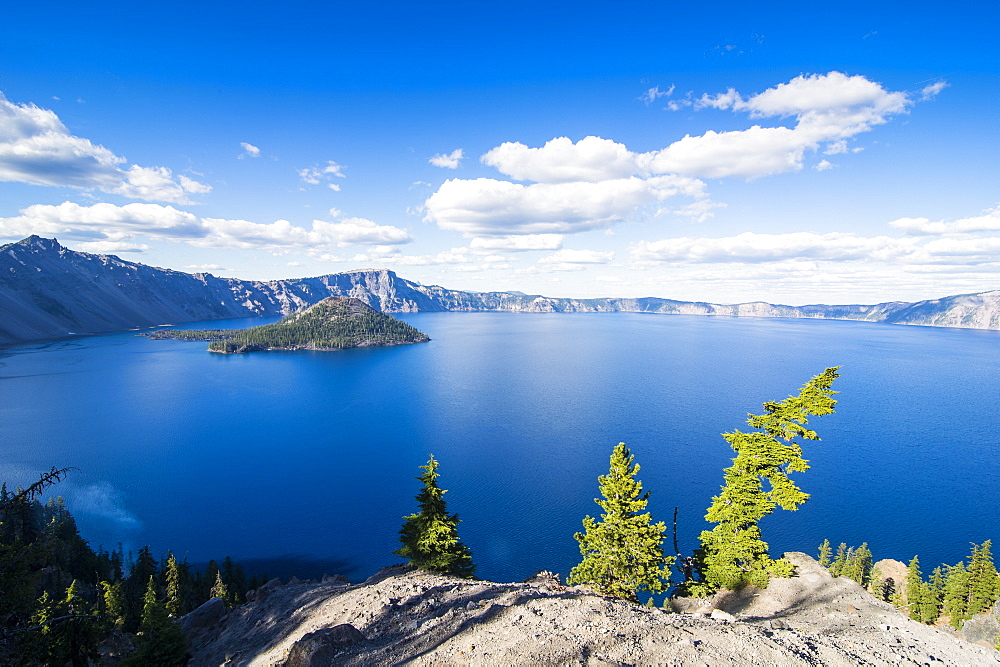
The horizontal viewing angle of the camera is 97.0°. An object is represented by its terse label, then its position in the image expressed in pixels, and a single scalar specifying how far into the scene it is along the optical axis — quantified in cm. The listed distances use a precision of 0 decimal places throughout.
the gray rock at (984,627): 3994
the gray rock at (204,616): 3831
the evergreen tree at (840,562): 5651
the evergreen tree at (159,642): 2781
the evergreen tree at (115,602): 4500
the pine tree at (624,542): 3353
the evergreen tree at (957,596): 5231
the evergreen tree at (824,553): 6164
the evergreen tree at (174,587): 5125
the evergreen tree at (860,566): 5716
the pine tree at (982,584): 5159
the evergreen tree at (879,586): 5800
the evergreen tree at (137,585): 5255
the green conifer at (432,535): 3678
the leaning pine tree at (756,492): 3092
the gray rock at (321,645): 2100
